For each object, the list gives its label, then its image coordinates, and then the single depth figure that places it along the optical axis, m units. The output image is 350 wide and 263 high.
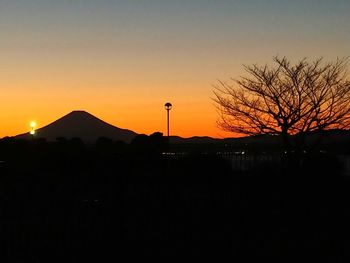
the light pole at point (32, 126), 39.31
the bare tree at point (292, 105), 29.97
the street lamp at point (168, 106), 35.47
